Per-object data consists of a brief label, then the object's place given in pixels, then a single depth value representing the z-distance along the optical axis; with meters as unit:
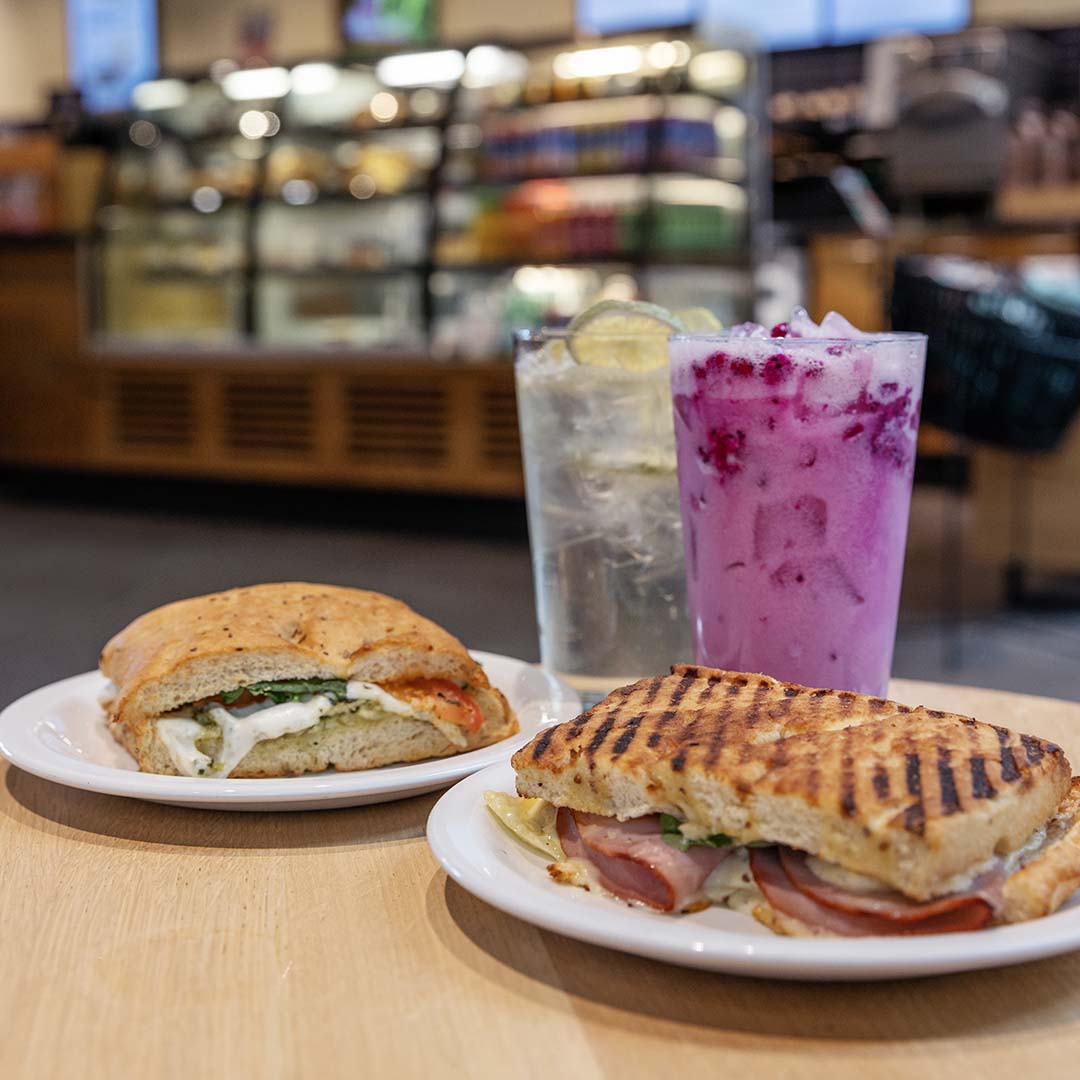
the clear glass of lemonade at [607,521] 1.27
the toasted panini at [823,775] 0.69
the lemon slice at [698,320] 1.26
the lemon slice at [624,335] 1.22
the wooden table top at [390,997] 0.66
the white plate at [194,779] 0.96
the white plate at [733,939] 0.67
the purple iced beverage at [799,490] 1.07
